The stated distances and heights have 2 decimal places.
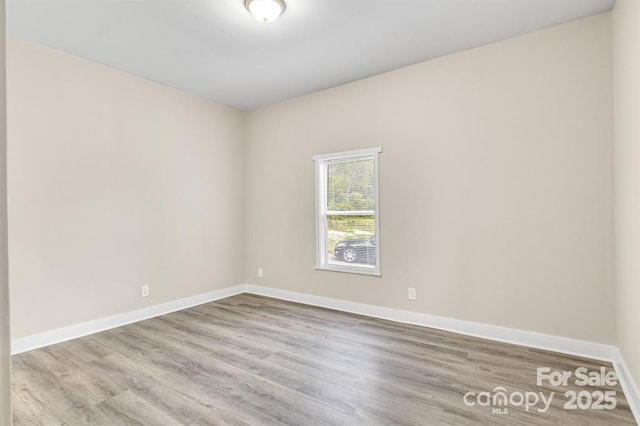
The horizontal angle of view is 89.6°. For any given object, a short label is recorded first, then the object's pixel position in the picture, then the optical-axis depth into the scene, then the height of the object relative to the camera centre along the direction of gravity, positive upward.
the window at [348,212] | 3.86 +0.01
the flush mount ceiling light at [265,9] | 2.37 +1.54
